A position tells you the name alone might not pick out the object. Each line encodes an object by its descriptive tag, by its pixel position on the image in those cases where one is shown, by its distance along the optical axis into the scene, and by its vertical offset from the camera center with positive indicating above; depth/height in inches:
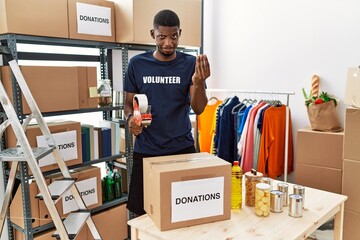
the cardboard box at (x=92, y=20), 91.1 +18.8
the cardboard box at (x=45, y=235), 86.7 -40.7
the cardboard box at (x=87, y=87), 94.5 -0.5
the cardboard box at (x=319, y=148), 103.2 -19.5
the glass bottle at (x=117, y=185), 109.8 -32.9
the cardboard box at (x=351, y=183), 94.5 -27.7
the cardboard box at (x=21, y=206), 84.8 -31.5
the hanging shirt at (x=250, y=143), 116.2 -19.8
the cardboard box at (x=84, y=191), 90.1 -30.7
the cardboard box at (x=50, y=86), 81.8 -0.2
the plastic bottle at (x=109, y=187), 107.4 -33.0
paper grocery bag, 107.2 -9.4
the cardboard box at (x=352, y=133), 93.0 -13.1
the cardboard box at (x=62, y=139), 84.4 -14.5
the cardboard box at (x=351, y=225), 95.6 -40.1
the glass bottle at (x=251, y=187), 58.8 -17.8
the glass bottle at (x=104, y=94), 103.1 -2.7
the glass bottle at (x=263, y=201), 54.4 -18.8
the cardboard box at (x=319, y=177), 103.7 -29.0
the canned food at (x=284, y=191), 58.5 -18.3
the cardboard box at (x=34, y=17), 78.0 +16.6
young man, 67.2 -2.0
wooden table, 48.4 -21.6
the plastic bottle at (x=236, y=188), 57.0 -17.6
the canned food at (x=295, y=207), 54.6 -19.7
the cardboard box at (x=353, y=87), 87.7 +0.0
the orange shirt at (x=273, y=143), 115.0 -19.7
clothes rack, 109.8 -17.4
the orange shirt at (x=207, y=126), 130.6 -15.8
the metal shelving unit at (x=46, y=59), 80.2 +6.6
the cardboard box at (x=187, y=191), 48.9 -16.0
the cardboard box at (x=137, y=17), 98.8 +20.8
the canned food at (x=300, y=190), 57.9 -18.2
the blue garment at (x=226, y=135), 116.6 -17.1
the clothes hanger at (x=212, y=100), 133.4 -5.7
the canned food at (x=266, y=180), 60.6 -17.2
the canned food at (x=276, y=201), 56.0 -19.3
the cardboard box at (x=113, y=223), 101.9 -43.3
